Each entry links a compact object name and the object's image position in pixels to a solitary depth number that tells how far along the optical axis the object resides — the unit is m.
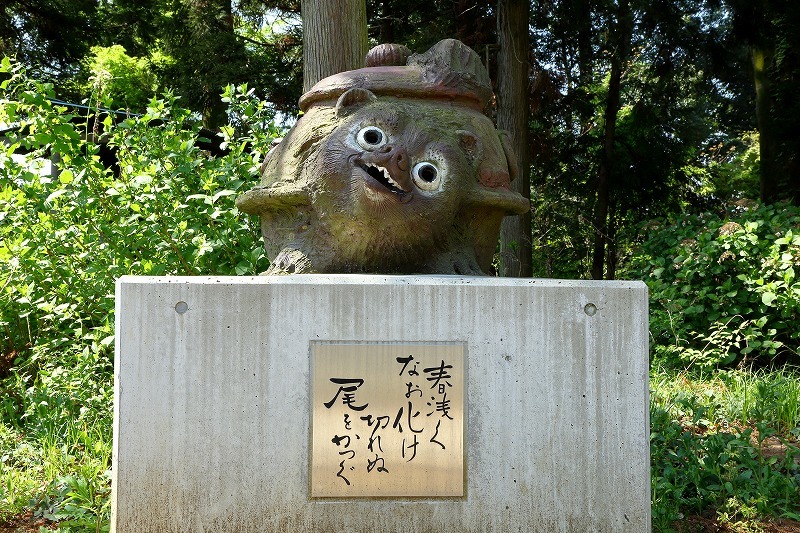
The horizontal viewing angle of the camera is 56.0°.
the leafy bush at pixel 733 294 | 5.59
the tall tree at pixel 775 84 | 7.89
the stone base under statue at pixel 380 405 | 2.58
